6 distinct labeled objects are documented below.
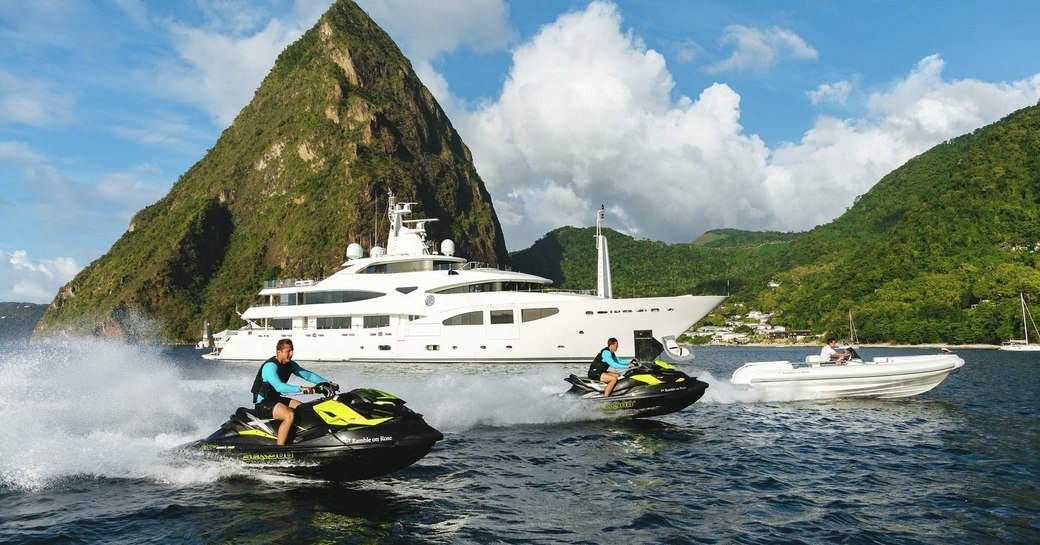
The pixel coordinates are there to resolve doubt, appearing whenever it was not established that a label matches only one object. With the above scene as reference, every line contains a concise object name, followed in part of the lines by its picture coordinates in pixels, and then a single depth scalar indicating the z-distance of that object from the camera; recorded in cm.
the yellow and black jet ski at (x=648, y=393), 1565
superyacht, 3609
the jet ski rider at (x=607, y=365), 1608
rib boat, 2020
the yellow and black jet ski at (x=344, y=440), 937
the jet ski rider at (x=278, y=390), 964
